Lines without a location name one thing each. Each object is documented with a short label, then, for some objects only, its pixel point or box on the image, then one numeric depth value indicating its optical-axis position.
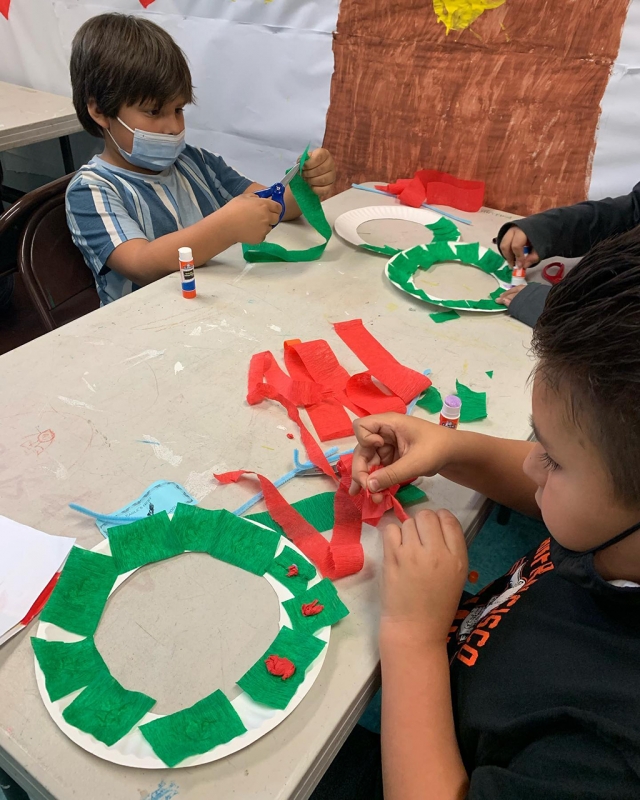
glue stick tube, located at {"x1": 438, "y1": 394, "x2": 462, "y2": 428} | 0.77
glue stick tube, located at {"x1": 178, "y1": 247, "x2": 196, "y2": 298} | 0.99
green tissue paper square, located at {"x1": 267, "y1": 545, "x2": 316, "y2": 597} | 0.59
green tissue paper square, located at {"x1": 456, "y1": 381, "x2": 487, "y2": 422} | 0.82
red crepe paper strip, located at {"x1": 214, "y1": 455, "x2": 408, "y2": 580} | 0.61
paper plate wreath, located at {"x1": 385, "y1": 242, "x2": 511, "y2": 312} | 1.08
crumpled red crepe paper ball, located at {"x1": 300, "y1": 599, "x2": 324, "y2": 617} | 0.56
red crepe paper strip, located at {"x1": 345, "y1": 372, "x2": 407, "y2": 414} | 0.84
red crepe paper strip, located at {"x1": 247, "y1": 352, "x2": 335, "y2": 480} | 0.74
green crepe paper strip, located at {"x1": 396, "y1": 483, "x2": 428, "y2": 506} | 0.70
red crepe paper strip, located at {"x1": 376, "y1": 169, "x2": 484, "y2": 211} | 1.47
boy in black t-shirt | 0.43
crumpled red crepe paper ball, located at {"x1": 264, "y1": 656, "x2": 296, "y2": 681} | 0.50
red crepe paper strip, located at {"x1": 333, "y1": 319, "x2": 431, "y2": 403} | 0.86
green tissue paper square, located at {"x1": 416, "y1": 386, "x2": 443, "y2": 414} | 0.84
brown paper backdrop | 1.28
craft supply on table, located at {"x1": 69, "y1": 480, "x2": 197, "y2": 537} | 0.63
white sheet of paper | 0.55
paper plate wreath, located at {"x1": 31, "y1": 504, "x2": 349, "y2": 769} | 0.46
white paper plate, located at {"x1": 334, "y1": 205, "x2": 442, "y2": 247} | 1.33
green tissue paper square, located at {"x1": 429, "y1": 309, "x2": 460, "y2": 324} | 1.05
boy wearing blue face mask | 1.15
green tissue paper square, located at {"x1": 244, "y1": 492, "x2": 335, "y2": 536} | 0.65
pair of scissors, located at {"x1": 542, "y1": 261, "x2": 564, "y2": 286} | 1.20
